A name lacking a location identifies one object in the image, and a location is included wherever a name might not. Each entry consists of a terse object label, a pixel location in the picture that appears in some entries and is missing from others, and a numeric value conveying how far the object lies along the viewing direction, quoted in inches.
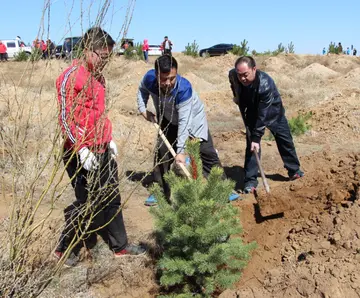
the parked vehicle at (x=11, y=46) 1110.4
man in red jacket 91.2
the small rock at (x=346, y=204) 146.3
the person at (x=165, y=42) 759.7
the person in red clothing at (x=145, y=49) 956.0
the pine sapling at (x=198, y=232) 113.5
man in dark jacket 179.3
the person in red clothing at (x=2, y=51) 846.9
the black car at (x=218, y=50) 1206.9
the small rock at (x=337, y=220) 135.8
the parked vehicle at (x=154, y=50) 1244.5
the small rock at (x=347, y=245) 120.2
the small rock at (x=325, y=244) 127.1
